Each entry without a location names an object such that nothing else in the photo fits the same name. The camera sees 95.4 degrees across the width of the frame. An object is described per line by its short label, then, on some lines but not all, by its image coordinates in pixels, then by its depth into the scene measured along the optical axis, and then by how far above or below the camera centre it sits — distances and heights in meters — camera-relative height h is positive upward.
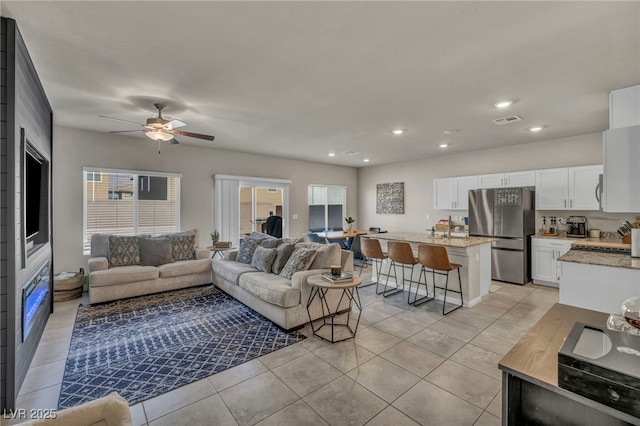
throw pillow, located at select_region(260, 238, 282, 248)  4.57 -0.50
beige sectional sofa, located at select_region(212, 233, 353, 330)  3.31 -0.94
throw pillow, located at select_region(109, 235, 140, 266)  4.59 -0.64
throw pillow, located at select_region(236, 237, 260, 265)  4.76 -0.64
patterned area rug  2.35 -1.37
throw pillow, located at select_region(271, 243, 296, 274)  4.04 -0.64
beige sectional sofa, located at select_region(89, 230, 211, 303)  4.24 -0.87
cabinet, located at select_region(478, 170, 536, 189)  5.45 +0.63
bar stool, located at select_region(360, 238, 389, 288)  4.66 -0.61
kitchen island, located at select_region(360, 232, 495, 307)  4.14 -0.74
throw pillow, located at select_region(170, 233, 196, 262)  5.12 -0.63
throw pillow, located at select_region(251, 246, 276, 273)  4.14 -0.69
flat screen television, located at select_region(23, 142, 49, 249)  2.83 +0.15
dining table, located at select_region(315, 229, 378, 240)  6.47 -0.53
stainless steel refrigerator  5.20 -0.27
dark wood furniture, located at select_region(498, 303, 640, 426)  0.98 -0.66
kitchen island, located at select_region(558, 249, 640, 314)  2.34 -0.58
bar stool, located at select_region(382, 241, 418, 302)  4.24 -0.62
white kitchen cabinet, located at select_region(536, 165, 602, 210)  4.79 +0.41
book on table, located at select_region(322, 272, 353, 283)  3.11 -0.72
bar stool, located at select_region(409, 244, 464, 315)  3.81 -0.65
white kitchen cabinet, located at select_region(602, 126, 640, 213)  2.41 +0.36
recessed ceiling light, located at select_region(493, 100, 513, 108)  3.45 +1.30
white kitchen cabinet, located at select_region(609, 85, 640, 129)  2.82 +1.05
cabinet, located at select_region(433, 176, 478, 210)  6.21 +0.45
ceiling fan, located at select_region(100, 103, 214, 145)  3.35 +0.98
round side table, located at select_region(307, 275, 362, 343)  3.07 -1.24
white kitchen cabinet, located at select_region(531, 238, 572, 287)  4.98 -0.82
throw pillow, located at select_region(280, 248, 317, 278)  3.70 -0.65
